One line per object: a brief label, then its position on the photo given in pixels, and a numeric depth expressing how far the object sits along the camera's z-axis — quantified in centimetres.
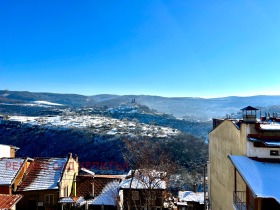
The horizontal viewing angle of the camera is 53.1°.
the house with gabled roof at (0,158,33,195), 2491
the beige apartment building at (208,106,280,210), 1042
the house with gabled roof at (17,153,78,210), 2602
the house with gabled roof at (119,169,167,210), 2691
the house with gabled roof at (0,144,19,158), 3228
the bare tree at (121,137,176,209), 2353
